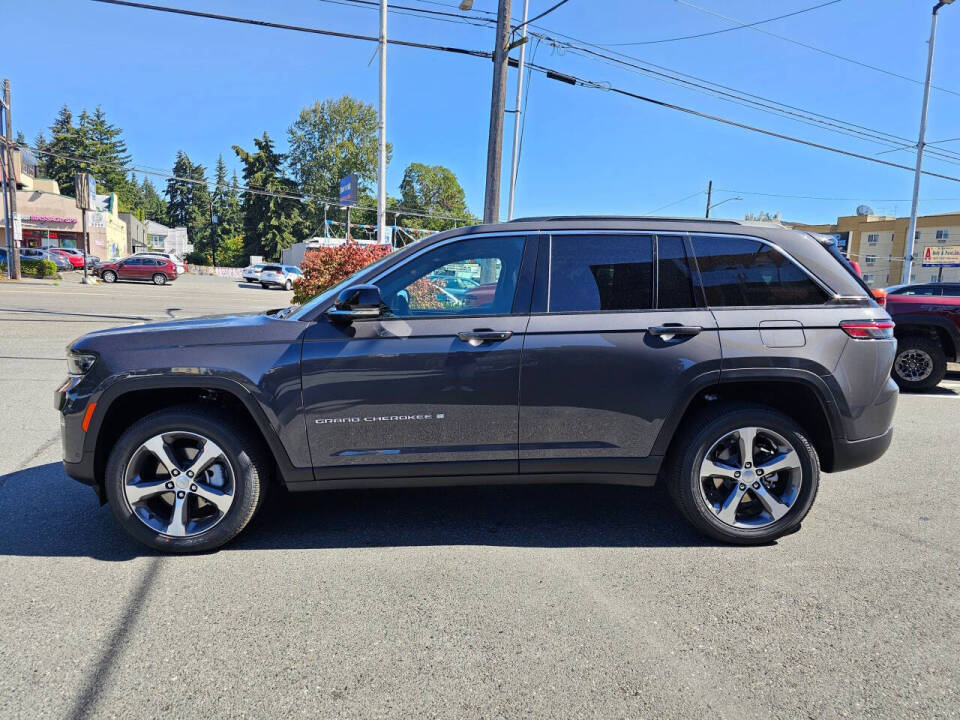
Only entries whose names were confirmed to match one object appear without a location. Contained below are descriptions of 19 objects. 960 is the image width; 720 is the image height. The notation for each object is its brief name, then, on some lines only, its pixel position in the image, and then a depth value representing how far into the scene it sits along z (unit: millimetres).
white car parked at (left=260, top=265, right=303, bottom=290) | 41906
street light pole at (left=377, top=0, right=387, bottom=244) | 18203
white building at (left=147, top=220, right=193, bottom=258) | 85688
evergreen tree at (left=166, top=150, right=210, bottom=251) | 116312
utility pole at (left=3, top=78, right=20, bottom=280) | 28109
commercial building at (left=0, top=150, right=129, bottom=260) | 47312
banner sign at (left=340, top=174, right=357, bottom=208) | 19562
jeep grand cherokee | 3406
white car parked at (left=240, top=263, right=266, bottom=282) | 42719
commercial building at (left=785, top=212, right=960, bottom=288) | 60188
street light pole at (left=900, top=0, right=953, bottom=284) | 23578
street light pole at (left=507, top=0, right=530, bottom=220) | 22420
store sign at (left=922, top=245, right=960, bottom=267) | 45562
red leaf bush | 12508
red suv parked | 35812
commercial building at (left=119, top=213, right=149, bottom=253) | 72250
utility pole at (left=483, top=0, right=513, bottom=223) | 11320
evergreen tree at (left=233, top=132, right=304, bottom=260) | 72125
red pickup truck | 8750
